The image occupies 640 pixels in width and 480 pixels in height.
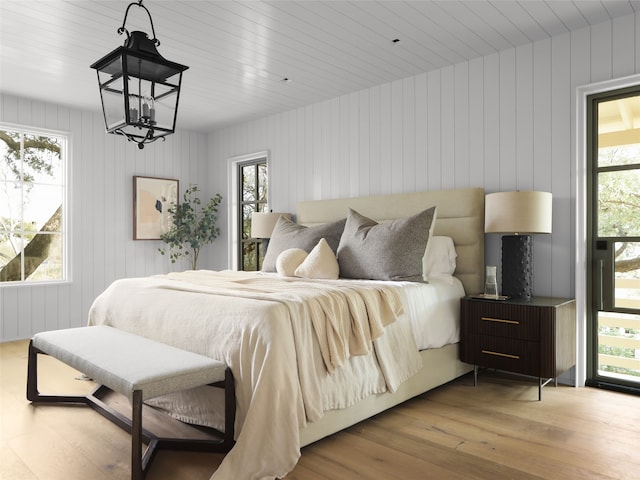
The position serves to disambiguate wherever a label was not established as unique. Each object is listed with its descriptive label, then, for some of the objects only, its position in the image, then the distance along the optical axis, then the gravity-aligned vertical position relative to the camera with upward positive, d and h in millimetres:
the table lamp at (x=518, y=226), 3119 +84
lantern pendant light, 1981 +672
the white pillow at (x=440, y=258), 3576 -146
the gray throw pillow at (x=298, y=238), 3965 +14
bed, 2016 -545
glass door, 3148 -11
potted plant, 5887 +151
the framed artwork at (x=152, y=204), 5660 +442
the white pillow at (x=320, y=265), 3453 -190
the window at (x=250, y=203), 5727 +457
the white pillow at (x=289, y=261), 3684 -171
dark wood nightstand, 2926 -632
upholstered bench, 1921 -586
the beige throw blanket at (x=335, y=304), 2285 -343
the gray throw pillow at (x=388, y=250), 3215 -76
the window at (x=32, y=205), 4785 +372
